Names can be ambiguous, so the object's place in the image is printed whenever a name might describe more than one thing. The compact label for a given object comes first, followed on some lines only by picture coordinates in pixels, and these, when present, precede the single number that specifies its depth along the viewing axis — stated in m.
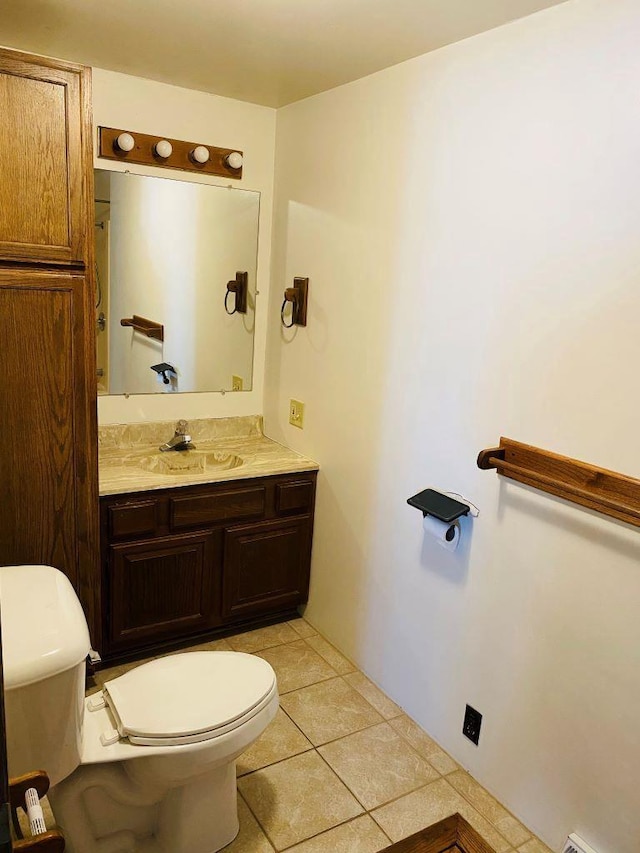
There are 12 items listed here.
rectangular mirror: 2.54
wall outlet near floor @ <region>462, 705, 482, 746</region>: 1.97
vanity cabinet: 2.33
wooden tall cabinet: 1.79
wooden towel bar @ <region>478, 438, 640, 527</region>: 1.48
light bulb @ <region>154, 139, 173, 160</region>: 2.51
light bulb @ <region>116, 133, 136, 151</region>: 2.44
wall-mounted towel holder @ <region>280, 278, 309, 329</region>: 2.66
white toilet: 1.34
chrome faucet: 2.70
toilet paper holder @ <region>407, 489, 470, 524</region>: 1.91
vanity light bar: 2.44
